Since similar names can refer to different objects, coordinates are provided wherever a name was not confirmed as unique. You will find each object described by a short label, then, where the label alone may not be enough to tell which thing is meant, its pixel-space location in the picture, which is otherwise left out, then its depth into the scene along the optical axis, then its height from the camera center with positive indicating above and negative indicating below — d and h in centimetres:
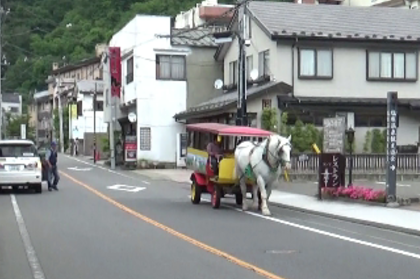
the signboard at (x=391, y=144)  2150 -46
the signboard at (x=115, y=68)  5372 +437
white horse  2023 -90
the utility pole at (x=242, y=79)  3039 +205
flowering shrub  2214 -198
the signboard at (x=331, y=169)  2406 -131
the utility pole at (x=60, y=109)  9693 +269
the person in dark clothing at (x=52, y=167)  3012 -152
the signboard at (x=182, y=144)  4994 -101
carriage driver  2169 -67
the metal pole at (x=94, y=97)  8101 +347
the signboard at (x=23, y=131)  8138 -24
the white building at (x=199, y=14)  8231 +1294
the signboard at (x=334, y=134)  2405 -18
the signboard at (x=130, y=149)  4981 -132
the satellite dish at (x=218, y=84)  4402 +263
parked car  2769 -134
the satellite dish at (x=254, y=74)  3941 +285
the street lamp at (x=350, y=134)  2671 -20
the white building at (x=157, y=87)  5003 +278
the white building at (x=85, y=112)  9089 +213
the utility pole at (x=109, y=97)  5250 +246
